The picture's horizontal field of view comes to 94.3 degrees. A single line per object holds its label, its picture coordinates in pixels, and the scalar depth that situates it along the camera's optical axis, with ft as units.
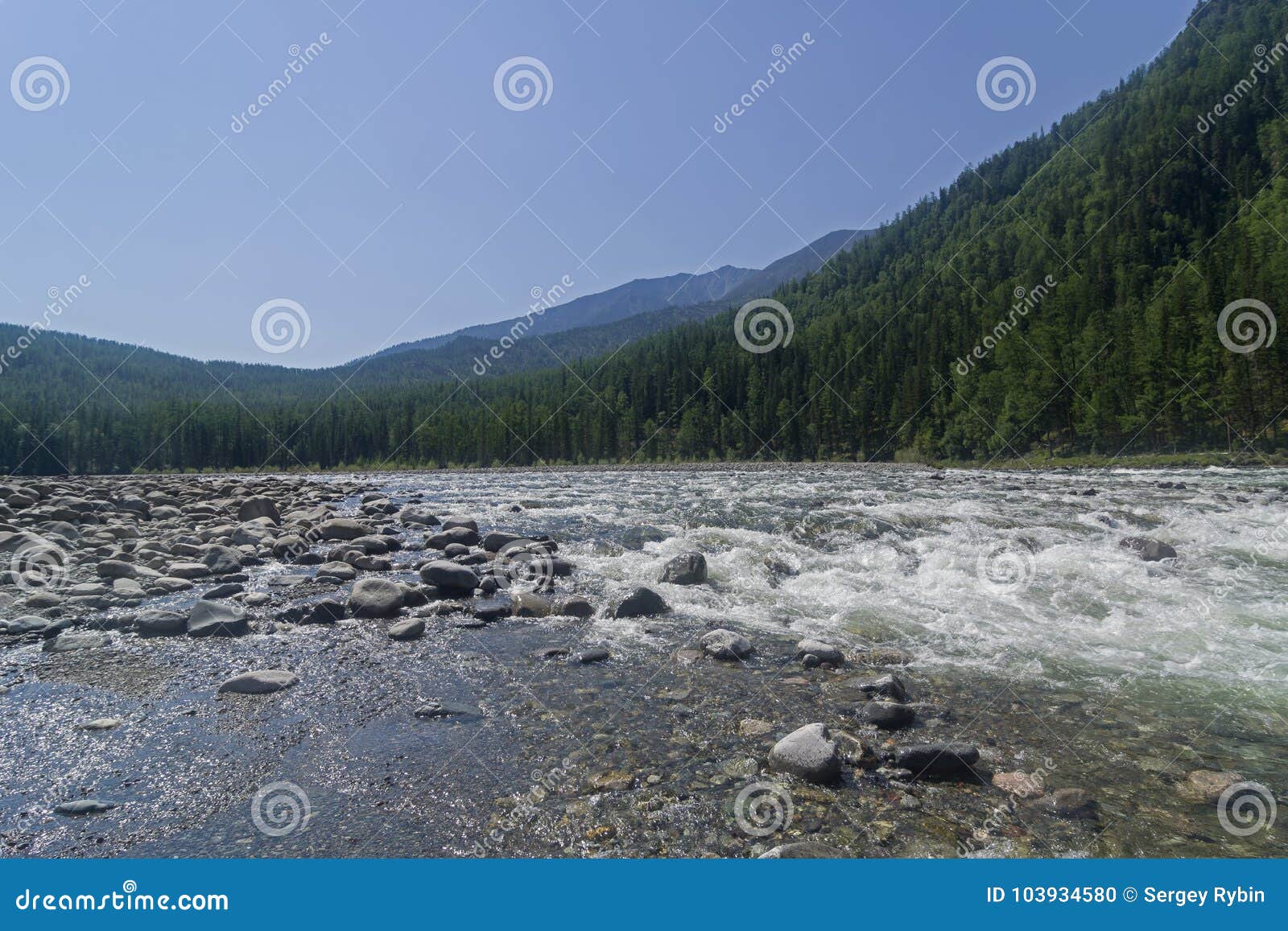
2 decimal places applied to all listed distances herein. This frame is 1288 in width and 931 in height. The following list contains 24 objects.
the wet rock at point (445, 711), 19.20
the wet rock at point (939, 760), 15.26
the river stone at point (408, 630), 26.76
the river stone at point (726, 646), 23.95
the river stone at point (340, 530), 53.06
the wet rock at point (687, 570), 36.40
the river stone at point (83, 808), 13.60
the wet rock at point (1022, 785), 14.47
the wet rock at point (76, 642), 24.76
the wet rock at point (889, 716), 17.99
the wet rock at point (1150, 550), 39.00
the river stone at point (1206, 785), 14.24
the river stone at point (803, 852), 12.07
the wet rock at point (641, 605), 30.37
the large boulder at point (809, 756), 15.19
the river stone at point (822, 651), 23.02
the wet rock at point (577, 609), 30.71
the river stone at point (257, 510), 65.05
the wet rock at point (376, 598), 30.12
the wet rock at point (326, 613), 28.91
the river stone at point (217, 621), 26.86
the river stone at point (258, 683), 20.58
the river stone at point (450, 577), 35.06
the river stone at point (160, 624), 26.91
